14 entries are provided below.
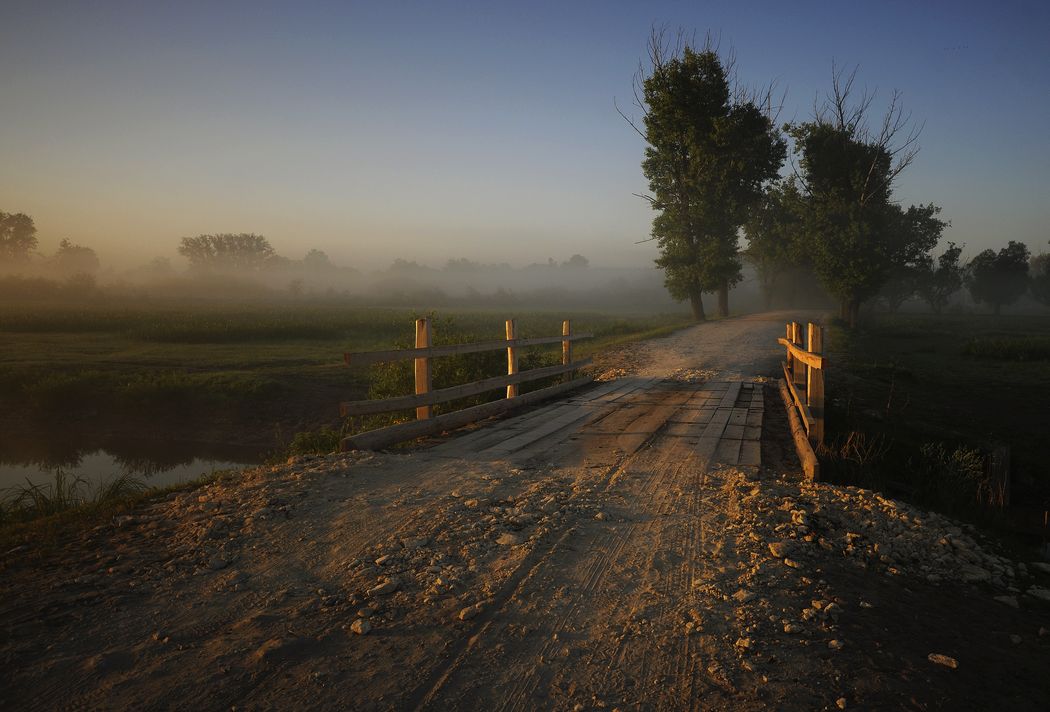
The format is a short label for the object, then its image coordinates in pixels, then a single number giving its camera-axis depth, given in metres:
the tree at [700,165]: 33.56
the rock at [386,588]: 3.40
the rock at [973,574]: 4.06
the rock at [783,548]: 3.99
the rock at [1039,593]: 3.97
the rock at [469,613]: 3.14
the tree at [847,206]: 35.34
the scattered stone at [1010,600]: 3.76
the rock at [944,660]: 2.87
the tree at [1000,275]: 67.19
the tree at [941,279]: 63.88
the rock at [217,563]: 3.74
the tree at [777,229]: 39.81
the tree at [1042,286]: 78.50
